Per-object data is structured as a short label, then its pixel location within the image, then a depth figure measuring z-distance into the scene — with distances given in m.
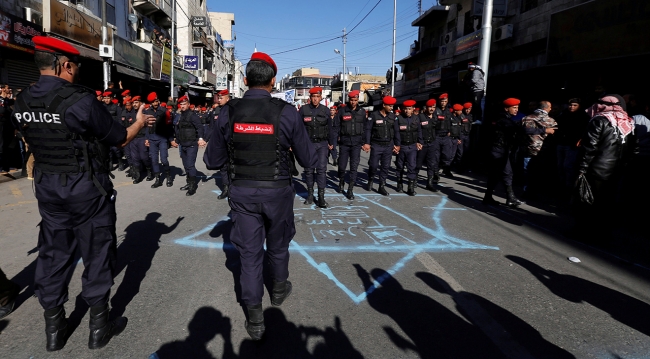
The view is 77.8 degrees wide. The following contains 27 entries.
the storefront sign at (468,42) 17.28
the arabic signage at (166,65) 24.34
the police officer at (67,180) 2.54
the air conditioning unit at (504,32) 14.84
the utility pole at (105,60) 14.46
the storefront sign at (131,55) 17.30
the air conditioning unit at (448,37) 21.97
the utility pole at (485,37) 11.86
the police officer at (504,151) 7.14
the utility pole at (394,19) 32.63
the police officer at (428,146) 8.80
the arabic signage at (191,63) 29.85
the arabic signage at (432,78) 20.16
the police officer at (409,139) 8.25
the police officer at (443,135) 10.34
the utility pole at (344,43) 44.10
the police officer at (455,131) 10.71
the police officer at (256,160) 2.83
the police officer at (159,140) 8.76
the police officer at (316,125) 7.14
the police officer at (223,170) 7.61
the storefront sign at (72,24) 12.98
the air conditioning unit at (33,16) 12.24
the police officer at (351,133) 7.88
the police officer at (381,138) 8.09
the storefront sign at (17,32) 10.49
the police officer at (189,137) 8.20
